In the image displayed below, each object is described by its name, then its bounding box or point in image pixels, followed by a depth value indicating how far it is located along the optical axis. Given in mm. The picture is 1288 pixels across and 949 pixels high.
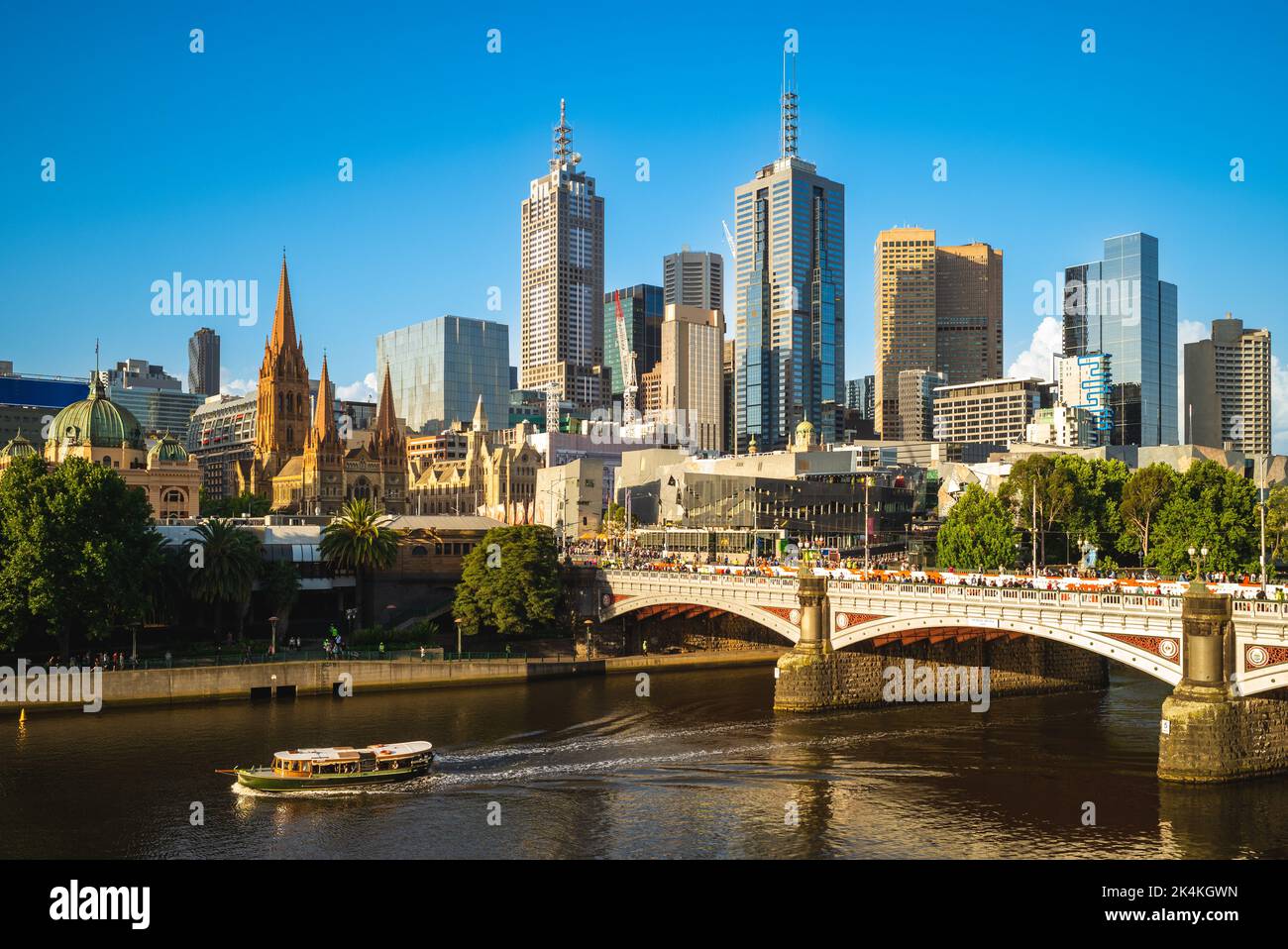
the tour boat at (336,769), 58500
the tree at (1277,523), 106938
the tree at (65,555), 82125
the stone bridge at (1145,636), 54812
